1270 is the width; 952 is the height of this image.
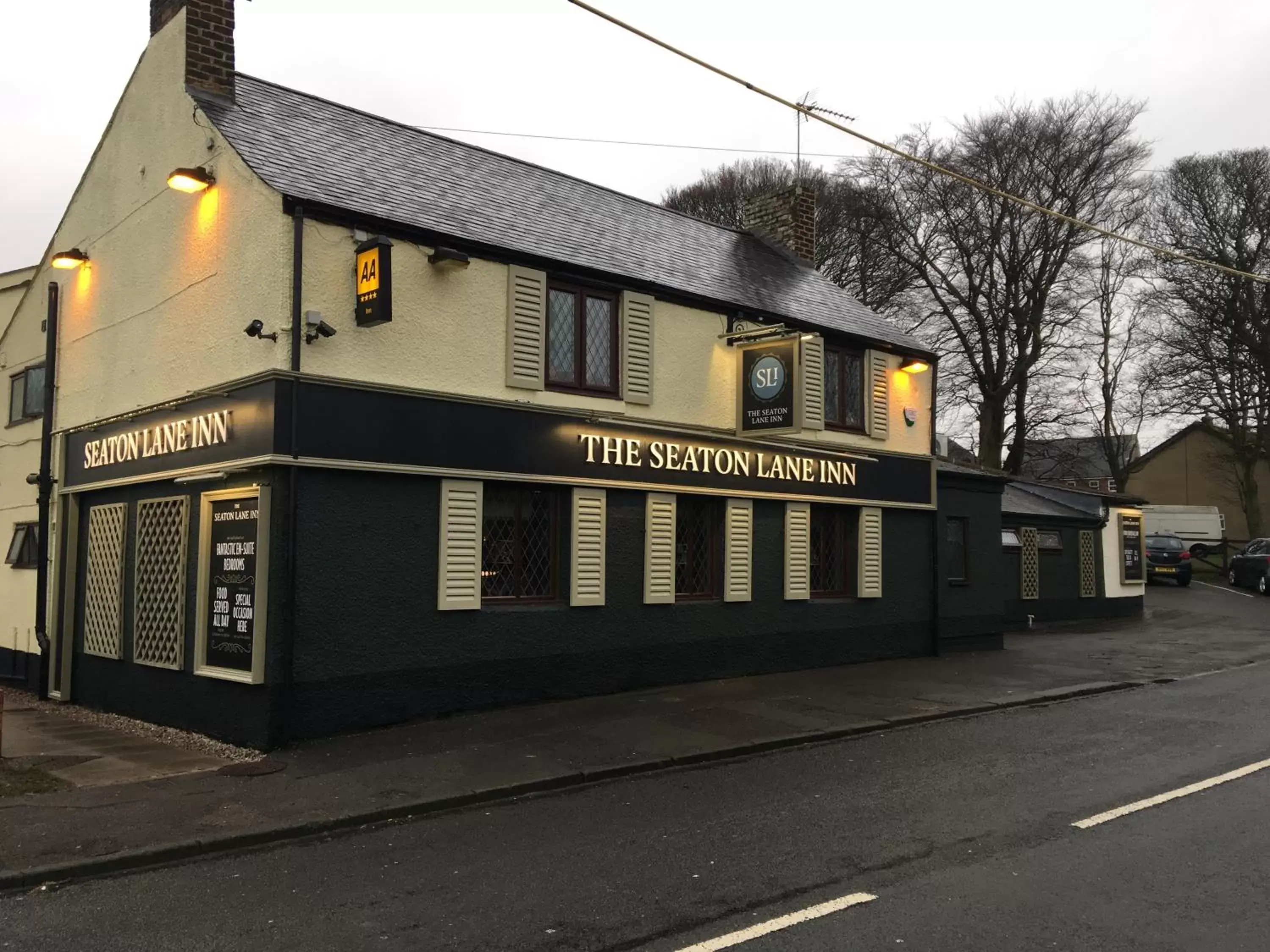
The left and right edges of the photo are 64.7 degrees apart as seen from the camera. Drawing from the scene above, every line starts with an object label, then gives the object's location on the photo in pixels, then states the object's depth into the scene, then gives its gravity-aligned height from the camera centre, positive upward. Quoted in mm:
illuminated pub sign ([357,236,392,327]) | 10164 +2813
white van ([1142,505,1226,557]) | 41594 +1730
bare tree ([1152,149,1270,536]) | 35156 +9758
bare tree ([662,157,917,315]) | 34969 +11433
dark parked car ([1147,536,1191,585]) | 32438 +132
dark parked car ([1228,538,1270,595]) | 30406 -36
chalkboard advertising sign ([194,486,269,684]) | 9992 -297
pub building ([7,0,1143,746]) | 10336 +1498
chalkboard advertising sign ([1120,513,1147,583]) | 25688 +348
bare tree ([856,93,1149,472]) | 32438 +10949
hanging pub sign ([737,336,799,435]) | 13547 +2386
